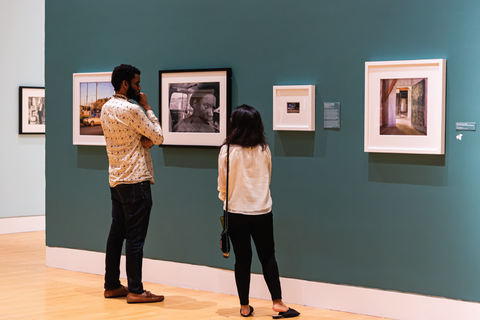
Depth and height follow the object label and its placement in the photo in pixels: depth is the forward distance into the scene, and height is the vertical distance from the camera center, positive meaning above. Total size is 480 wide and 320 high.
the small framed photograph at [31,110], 8.89 +0.40
